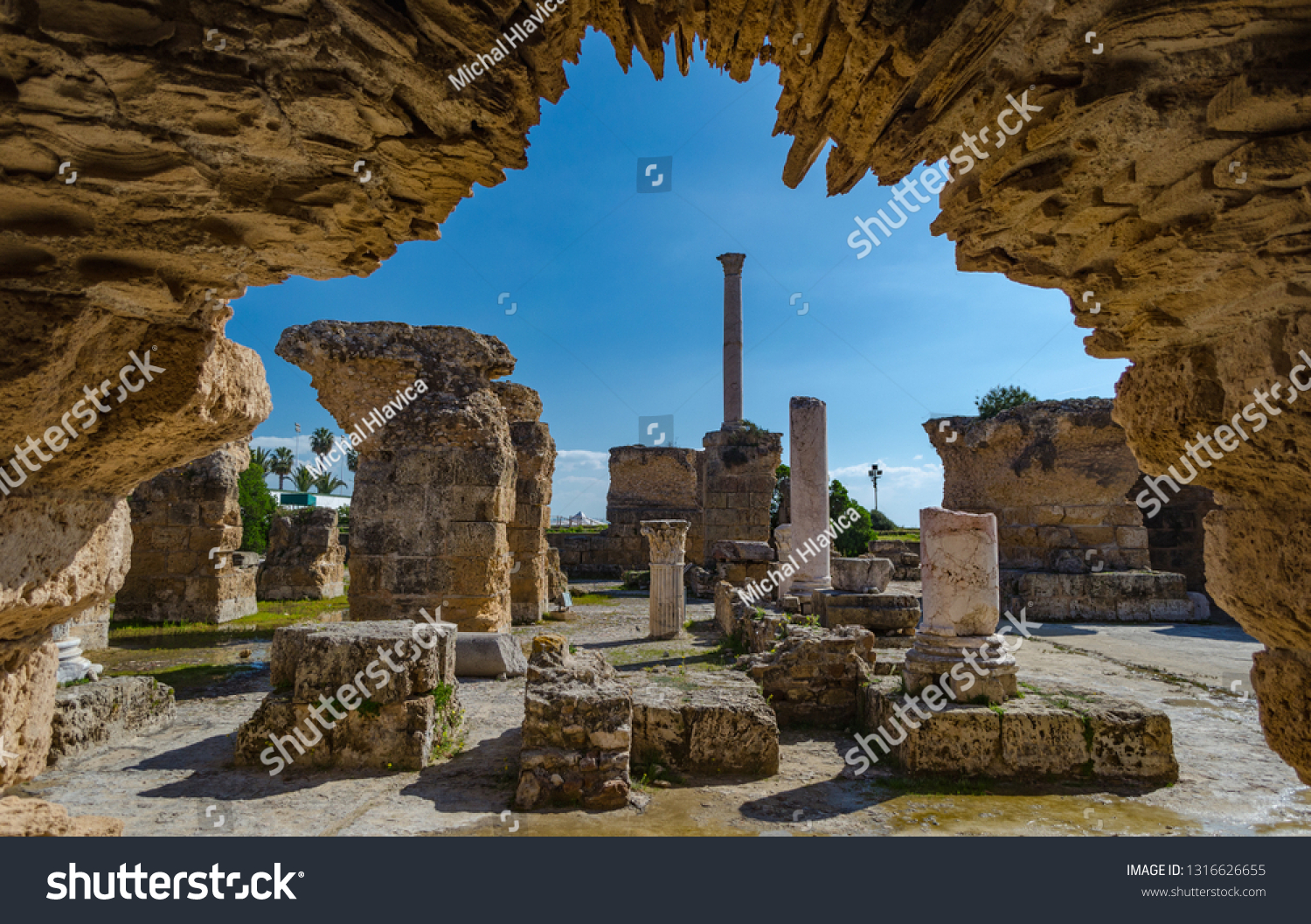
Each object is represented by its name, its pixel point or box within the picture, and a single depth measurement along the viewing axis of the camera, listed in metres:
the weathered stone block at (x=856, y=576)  10.75
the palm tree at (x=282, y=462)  59.88
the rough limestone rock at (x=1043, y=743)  5.03
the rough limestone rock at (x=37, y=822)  2.05
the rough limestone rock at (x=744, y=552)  13.16
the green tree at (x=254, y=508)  15.41
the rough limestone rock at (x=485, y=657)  7.88
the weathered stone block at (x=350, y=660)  5.09
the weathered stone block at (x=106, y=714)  5.18
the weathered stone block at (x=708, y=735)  5.12
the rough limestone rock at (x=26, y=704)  2.38
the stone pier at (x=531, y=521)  12.04
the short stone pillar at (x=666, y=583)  10.75
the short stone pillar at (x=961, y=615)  5.48
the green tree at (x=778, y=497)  22.27
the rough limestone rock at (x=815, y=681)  6.43
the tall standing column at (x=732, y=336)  24.44
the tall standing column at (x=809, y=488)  10.92
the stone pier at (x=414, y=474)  8.67
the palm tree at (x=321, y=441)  59.44
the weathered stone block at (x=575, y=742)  4.44
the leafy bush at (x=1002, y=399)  33.91
